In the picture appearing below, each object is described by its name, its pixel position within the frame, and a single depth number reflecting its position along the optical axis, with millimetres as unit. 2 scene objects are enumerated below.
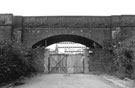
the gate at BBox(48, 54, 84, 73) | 21491
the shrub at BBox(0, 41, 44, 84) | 10495
